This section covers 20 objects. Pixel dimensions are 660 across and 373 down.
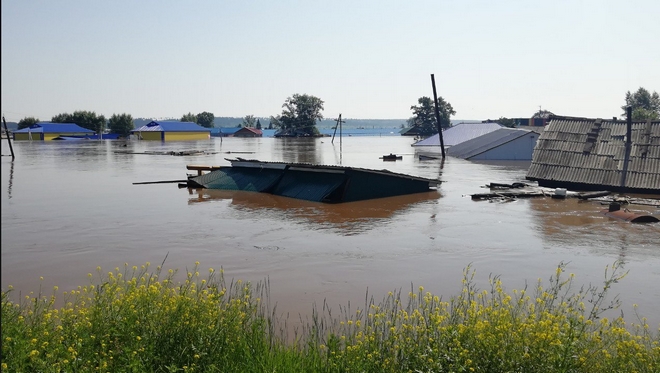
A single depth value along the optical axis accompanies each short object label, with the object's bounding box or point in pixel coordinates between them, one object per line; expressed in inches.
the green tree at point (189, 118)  5757.9
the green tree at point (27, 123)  4212.6
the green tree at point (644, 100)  3964.1
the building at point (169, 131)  3952.8
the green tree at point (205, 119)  5989.2
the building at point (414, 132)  4628.4
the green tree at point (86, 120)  4439.0
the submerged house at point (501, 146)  1728.6
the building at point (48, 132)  3742.6
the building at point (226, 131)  5162.4
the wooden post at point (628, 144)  914.0
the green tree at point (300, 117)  5093.5
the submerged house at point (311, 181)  782.5
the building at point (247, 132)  5182.1
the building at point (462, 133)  2134.6
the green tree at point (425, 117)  4507.9
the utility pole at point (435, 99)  1640.3
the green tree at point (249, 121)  6703.3
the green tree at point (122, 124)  4512.8
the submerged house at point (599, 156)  904.9
